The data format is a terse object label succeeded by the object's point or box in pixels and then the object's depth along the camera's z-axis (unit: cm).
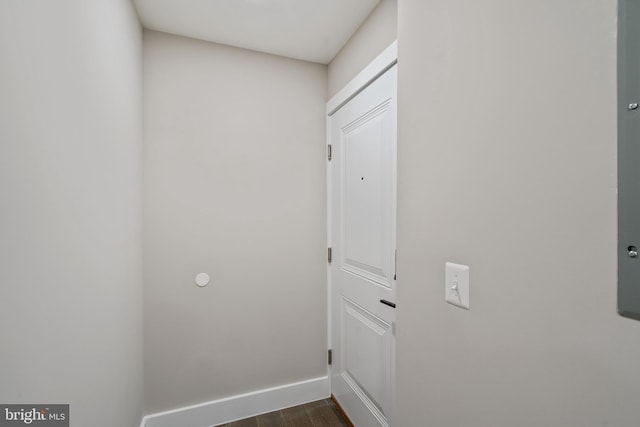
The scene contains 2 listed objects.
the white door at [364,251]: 148
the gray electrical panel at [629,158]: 43
